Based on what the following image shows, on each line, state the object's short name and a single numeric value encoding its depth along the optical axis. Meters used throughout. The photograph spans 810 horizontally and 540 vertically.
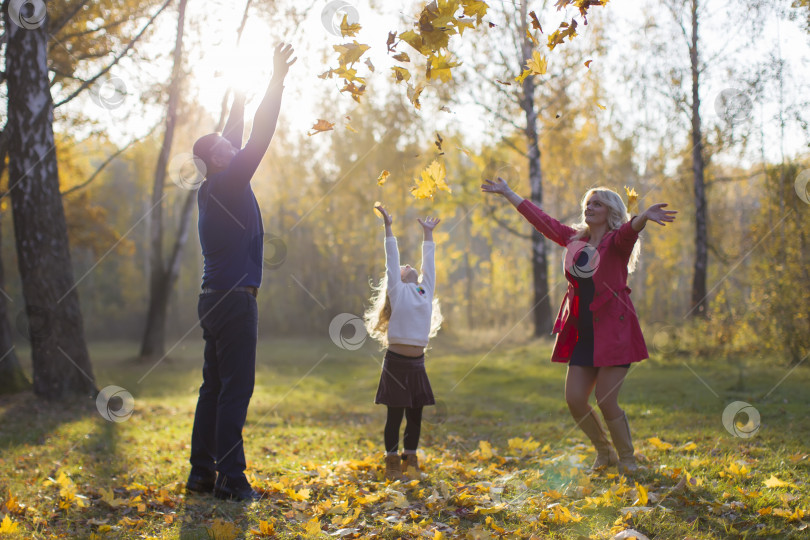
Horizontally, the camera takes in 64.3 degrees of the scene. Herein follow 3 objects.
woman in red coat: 4.24
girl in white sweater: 4.68
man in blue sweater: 3.95
